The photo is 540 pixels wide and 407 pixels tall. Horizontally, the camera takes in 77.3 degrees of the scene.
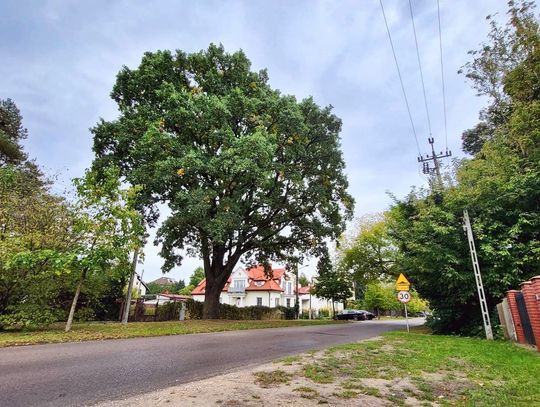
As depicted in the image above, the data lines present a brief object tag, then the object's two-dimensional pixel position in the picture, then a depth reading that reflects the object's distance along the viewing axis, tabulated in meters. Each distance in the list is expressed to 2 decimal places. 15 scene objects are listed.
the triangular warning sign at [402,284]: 16.55
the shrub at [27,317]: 11.98
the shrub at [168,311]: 22.32
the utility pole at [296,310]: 39.12
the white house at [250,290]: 48.31
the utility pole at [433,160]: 25.98
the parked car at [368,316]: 41.21
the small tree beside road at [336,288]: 36.66
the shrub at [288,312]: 36.61
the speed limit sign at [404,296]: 16.97
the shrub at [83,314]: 14.47
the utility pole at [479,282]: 13.13
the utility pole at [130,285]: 16.08
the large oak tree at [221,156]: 17.09
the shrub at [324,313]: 52.88
